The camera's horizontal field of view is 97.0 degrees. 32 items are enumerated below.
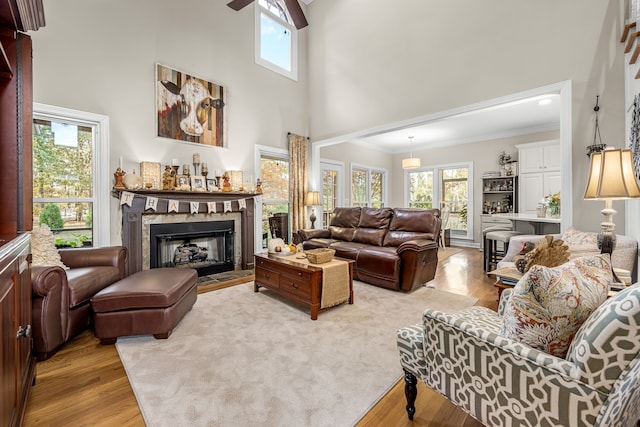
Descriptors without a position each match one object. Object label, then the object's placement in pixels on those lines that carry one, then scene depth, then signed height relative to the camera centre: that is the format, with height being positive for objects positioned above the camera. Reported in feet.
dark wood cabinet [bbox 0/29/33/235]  4.85 +1.32
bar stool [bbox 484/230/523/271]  13.65 -1.79
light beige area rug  4.87 -3.43
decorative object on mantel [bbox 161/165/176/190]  12.62 +1.38
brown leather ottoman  6.97 -2.56
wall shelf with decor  20.80 +1.10
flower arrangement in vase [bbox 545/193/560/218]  13.05 +0.12
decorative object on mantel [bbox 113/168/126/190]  11.29 +1.20
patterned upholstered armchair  2.57 -1.83
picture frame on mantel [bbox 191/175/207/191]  13.46 +1.24
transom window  16.81 +10.71
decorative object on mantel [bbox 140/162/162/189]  12.15 +1.54
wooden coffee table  8.66 -2.37
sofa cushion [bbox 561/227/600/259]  7.81 -1.00
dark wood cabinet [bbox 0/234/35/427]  3.14 -1.58
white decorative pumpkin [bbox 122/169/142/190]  11.51 +1.13
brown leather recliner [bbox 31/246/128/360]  6.13 -2.04
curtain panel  18.17 +2.04
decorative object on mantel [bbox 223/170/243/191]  14.90 +1.60
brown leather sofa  11.13 -1.59
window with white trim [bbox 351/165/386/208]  24.52 +2.00
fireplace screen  12.82 -1.84
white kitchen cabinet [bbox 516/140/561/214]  18.60 +2.44
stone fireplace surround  11.80 -0.42
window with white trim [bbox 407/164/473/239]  23.58 +1.48
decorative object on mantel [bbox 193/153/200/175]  13.60 +2.26
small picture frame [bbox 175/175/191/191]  12.90 +1.20
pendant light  20.93 +3.40
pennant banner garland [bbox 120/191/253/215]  11.57 +0.23
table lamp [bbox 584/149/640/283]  6.18 +0.61
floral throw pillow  3.05 -1.04
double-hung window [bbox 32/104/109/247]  10.28 +1.31
